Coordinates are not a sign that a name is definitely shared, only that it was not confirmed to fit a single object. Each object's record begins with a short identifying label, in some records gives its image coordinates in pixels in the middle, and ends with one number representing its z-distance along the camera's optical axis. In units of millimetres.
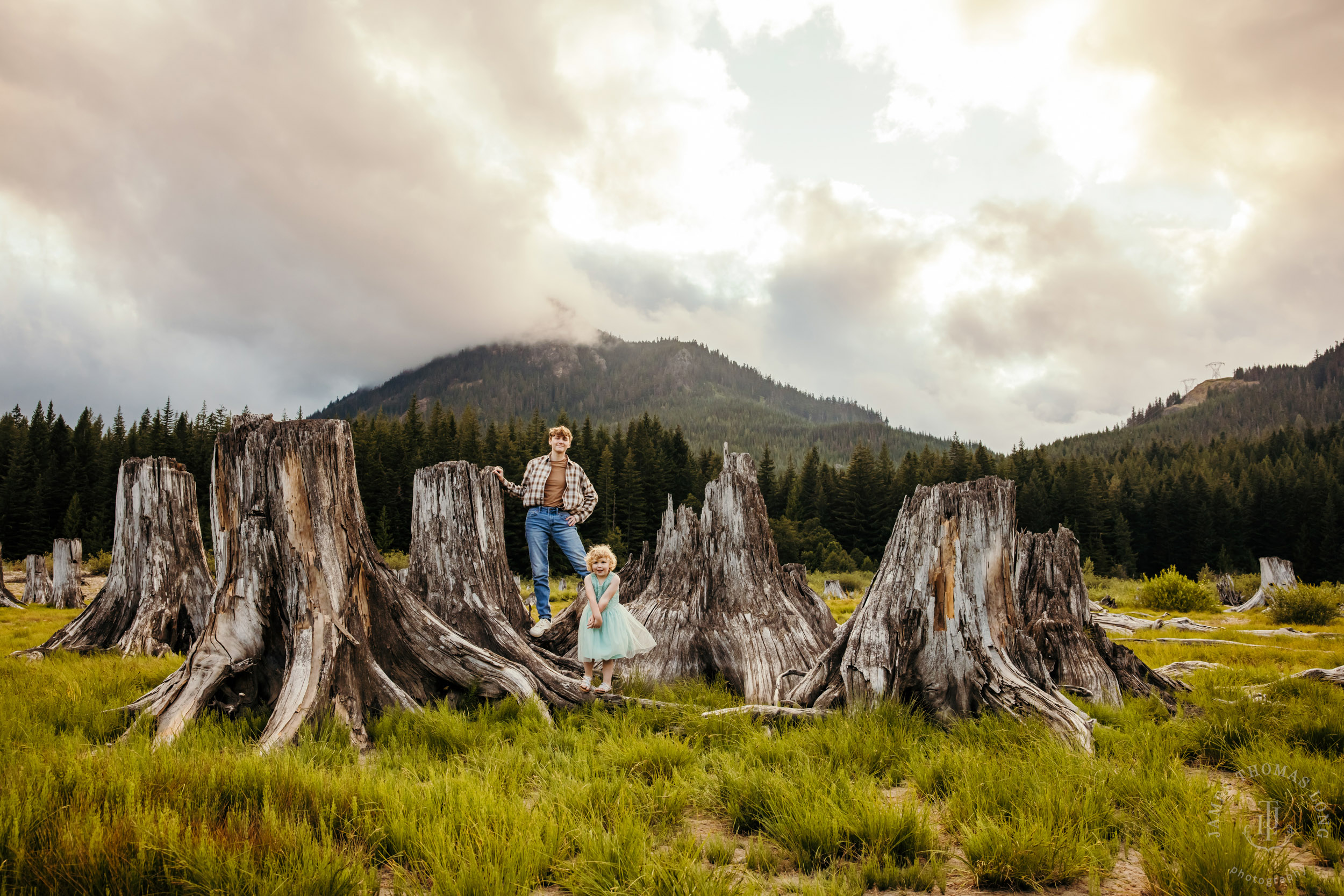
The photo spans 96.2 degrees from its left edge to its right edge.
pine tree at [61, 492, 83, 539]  56344
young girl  6238
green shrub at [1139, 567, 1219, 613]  19734
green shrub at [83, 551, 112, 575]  30625
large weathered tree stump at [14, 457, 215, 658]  9234
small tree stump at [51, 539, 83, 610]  18516
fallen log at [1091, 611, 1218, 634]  13766
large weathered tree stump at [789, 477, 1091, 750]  5262
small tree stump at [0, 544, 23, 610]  17031
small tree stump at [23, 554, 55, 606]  18734
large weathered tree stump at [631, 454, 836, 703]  7012
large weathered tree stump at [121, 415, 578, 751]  4977
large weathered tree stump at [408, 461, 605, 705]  6555
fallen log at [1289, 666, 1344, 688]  6559
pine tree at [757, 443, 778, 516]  77612
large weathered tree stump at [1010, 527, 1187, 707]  6160
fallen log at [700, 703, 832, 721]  5086
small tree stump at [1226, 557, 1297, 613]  18922
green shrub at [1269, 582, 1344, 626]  15781
